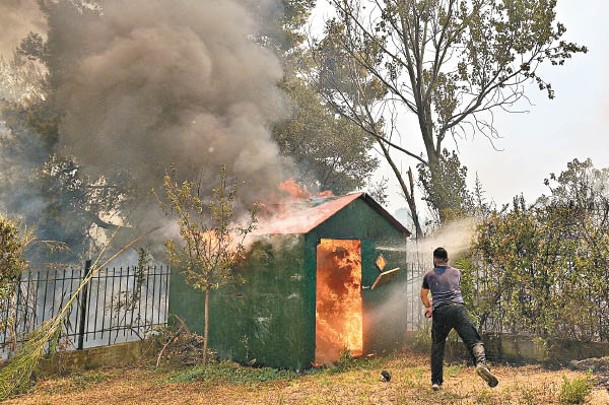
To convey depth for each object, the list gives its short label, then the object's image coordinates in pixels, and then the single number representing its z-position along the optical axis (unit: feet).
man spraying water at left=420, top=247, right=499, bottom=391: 22.17
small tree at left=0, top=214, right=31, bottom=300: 25.88
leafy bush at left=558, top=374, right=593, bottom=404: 19.60
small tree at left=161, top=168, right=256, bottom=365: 30.25
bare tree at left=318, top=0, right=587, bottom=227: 52.29
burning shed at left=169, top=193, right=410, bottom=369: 30.71
